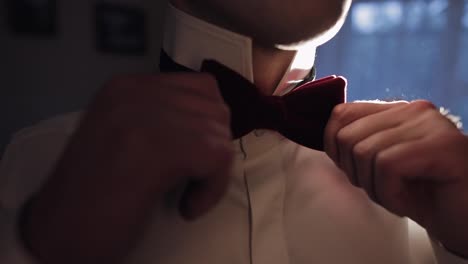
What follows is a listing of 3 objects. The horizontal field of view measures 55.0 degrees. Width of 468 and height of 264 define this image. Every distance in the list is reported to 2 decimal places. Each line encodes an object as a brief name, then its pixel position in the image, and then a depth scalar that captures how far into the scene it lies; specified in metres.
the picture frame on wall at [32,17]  1.38
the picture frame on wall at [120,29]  1.59
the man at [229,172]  0.34
